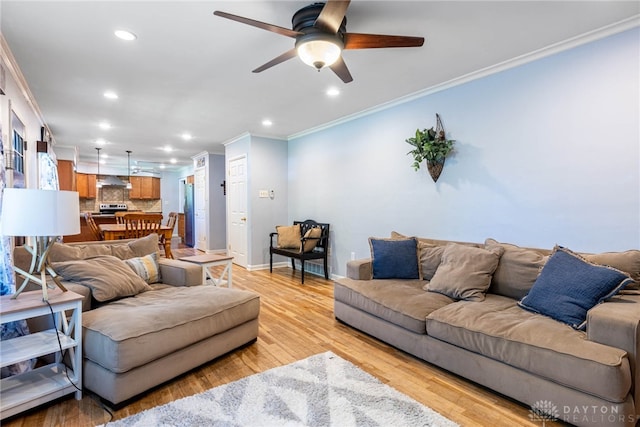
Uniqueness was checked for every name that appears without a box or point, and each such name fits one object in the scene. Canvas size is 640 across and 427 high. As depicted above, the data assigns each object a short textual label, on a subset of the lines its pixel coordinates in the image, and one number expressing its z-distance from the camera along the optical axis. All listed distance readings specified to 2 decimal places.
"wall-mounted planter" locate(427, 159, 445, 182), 3.47
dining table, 4.94
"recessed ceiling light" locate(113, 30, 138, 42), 2.33
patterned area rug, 1.74
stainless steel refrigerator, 9.15
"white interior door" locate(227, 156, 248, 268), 5.98
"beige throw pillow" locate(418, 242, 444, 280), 3.14
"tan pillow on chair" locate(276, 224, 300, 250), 5.24
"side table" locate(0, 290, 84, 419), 1.73
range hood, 9.19
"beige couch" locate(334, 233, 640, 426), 1.59
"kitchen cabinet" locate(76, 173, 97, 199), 9.10
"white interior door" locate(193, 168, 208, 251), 7.80
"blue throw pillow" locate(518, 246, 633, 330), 1.89
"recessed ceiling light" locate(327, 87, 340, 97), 3.54
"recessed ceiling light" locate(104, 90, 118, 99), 3.57
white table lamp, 1.77
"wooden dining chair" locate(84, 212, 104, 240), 5.25
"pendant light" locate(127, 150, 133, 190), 8.91
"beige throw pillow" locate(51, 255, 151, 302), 2.34
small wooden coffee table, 3.52
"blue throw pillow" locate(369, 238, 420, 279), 3.19
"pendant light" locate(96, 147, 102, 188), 9.14
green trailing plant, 3.40
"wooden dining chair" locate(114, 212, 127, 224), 5.65
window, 3.01
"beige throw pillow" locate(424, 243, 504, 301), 2.58
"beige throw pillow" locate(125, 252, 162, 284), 2.85
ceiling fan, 1.89
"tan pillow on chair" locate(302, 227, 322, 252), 4.88
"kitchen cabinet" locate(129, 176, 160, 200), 10.33
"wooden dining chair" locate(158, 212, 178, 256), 5.27
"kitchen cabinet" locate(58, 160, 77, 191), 6.60
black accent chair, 4.80
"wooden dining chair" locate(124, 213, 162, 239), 4.77
